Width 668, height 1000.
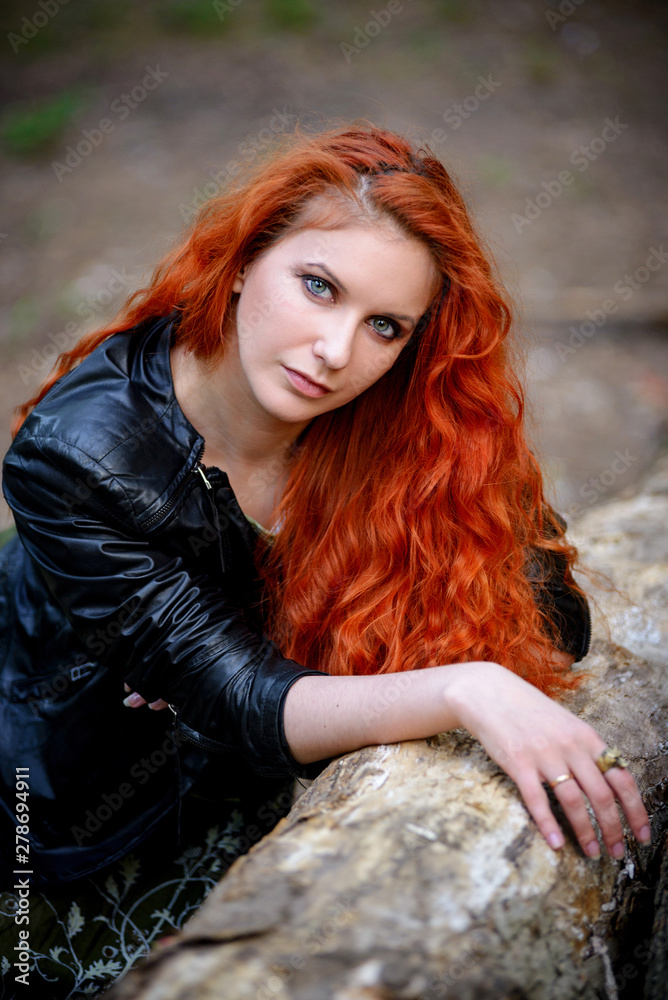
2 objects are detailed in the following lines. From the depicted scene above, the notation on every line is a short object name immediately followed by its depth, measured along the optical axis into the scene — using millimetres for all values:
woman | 2042
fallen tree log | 1875
